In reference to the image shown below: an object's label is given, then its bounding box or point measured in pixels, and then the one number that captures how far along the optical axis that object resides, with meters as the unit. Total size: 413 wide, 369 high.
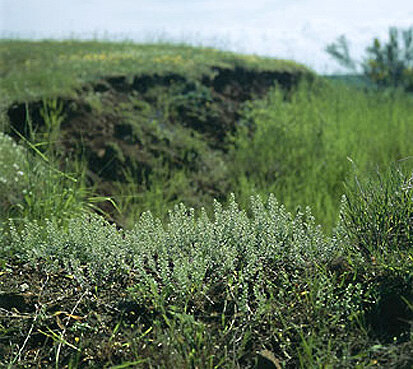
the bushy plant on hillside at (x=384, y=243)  2.17
